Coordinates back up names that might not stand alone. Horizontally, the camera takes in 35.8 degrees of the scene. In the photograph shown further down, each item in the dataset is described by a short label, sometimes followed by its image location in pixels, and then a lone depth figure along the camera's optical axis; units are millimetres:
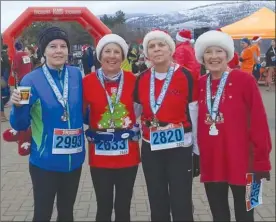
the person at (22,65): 6323
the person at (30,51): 5581
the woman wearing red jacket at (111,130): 3445
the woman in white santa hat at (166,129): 3391
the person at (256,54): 13678
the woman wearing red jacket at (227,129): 3191
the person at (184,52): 5840
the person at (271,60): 14805
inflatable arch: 11500
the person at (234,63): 6111
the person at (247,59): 12672
